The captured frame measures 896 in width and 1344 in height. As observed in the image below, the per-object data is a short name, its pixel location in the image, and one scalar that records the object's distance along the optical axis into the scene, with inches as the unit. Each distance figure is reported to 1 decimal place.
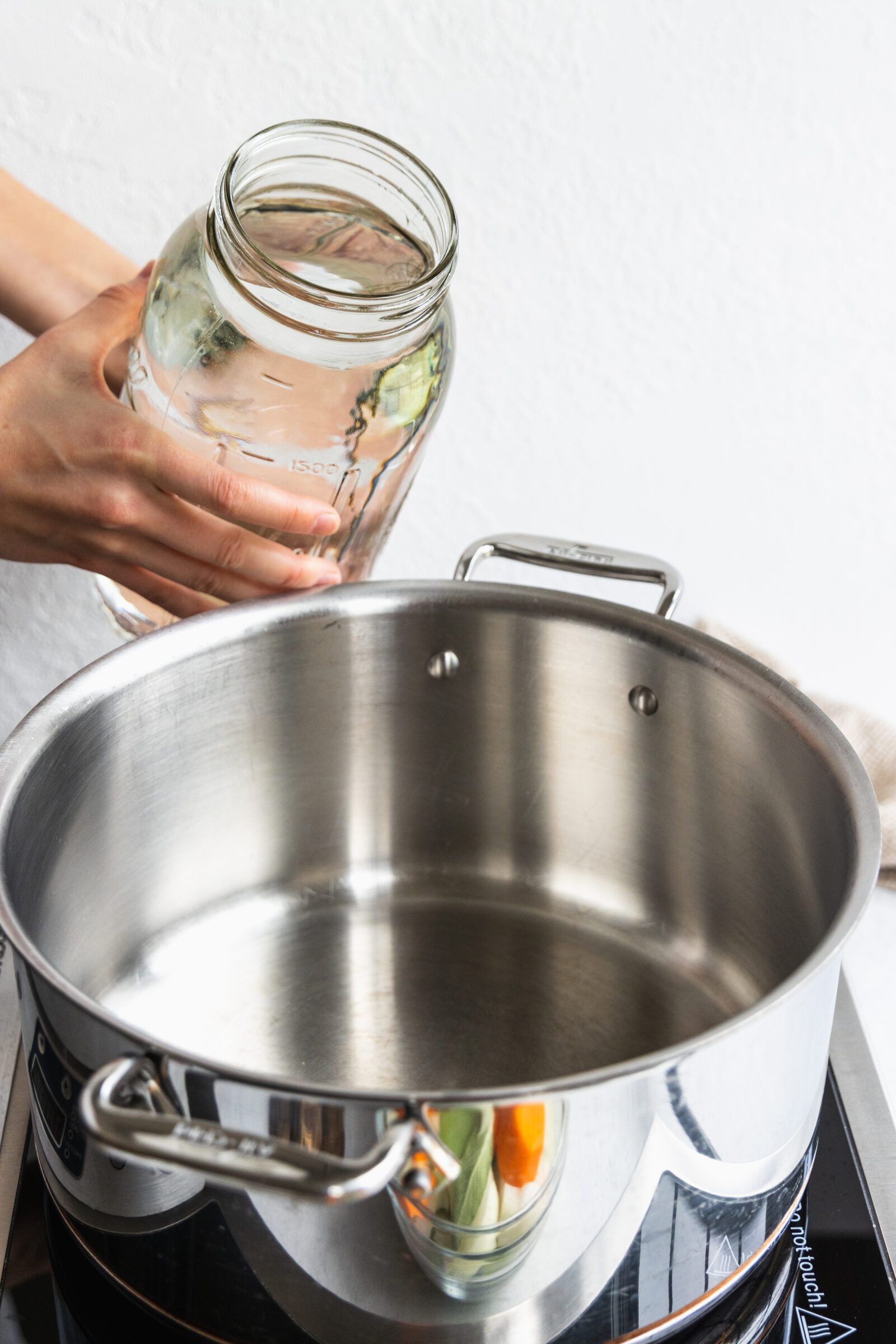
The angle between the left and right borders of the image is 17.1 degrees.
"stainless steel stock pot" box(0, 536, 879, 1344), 30.9
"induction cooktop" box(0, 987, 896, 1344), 31.4
